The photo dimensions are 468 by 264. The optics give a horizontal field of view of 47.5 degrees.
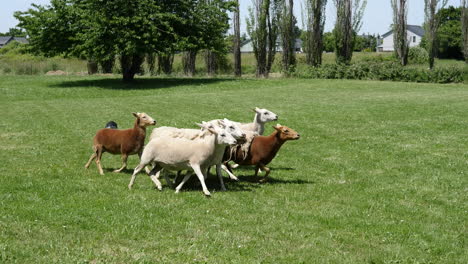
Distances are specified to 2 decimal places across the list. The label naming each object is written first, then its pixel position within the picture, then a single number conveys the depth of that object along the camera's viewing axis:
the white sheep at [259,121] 12.70
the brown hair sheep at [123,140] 11.46
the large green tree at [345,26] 44.31
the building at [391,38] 99.56
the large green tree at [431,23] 45.34
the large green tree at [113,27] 33.50
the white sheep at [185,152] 9.66
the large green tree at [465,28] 45.71
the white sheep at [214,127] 9.93
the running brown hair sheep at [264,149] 10.77
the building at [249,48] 100.38
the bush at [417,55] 51.41
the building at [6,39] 122.45
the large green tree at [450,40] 70.06
